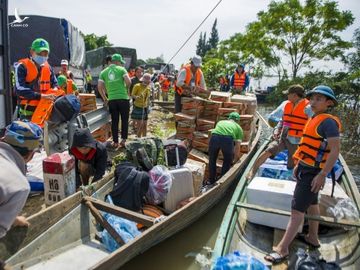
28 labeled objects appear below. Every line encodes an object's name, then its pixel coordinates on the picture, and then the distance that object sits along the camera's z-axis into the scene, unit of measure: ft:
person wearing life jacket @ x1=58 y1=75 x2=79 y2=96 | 24.56
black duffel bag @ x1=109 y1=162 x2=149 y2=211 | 14.24
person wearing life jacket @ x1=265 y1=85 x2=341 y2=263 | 10.28
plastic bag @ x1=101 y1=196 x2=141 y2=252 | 12.16
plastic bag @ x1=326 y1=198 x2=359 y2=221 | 13.16
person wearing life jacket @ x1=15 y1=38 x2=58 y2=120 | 16.26
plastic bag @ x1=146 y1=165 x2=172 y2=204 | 15.44
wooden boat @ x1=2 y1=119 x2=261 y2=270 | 10.16
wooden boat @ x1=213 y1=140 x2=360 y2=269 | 11.35
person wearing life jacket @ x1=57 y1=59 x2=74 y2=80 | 27.37
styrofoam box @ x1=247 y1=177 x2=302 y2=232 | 13.30
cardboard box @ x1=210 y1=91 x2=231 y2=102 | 24.84
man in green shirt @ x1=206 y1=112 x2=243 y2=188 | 19.22
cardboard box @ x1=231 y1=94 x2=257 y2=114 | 25.17
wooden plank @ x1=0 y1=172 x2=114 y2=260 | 9.64
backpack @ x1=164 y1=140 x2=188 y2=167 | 17.85
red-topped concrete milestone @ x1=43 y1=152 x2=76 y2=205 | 13.57
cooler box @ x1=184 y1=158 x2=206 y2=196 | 17.87
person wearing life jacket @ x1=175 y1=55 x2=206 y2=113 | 24.20
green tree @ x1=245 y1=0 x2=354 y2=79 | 69.46
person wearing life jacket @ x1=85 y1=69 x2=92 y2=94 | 53.07
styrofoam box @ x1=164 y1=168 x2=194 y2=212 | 15.92
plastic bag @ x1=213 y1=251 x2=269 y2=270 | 8.45
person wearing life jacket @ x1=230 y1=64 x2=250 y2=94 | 41.86
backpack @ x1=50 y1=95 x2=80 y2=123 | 16.30
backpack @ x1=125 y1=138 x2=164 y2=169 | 16.85
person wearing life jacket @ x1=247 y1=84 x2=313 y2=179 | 16.96
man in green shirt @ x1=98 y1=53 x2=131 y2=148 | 22.33
